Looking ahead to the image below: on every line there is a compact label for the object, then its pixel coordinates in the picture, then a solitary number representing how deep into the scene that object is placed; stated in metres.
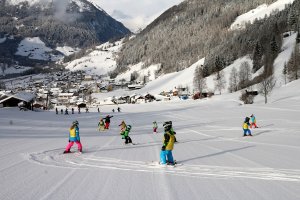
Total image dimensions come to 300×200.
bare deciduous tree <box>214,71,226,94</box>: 120.91
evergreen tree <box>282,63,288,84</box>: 95.92
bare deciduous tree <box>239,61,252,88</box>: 109.70
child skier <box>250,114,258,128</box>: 29.66
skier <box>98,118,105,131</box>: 31.15
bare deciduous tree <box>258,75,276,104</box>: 71.00
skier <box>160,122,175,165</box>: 12.09
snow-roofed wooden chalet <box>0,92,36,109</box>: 72.06
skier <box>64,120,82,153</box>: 15.31
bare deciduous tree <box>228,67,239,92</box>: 111.62
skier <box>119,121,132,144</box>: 19.28
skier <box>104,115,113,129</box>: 32.31
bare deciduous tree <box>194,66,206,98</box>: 128.55
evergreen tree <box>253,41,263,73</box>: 124.89
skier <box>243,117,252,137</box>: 23.58
